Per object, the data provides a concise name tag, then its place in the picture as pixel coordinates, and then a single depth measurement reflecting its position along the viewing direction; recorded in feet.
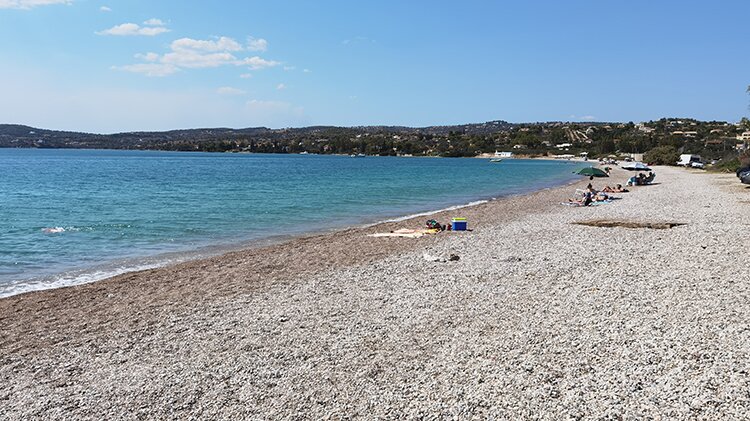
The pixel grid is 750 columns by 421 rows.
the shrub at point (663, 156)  288.71
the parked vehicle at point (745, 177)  106.83
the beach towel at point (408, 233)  59.67
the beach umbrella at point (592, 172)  103.09
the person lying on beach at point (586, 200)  87.61
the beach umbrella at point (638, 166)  176.96
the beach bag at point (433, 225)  63.21
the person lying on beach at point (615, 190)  110.01
